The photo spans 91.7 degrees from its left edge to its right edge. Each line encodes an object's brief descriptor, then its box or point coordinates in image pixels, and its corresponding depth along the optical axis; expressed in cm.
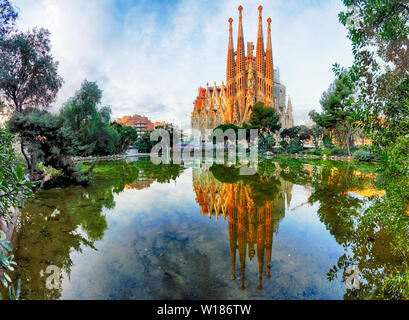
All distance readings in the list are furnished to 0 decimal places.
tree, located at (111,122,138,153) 3541
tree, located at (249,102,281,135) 3625
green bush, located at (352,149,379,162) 2203
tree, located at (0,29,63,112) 1483
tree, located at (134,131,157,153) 3853
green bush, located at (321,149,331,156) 2890
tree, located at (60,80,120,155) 2503
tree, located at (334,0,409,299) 261
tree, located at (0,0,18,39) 1264
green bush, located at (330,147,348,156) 2802
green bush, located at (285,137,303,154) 3431
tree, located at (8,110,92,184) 911
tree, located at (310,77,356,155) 2616
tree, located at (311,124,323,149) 3741
